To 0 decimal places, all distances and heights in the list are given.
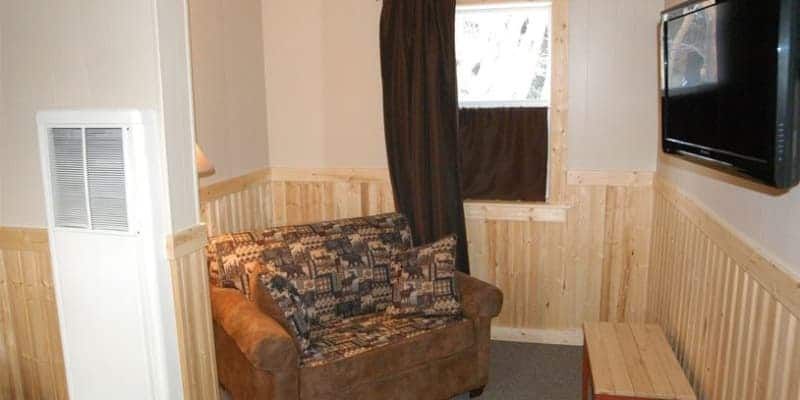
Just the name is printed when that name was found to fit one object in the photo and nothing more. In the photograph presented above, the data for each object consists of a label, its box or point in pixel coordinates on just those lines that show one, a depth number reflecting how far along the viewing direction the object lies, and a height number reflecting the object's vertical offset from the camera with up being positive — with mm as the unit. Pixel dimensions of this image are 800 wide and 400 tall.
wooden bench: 2330 -1024
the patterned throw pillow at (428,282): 3146 -822
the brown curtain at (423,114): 3646 +87
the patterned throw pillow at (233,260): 3115 -651
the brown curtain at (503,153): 3805 -180
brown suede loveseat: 2609 -966
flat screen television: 1450 +93
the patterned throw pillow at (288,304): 2727 -788
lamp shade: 2783 -129
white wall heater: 2053 -386
